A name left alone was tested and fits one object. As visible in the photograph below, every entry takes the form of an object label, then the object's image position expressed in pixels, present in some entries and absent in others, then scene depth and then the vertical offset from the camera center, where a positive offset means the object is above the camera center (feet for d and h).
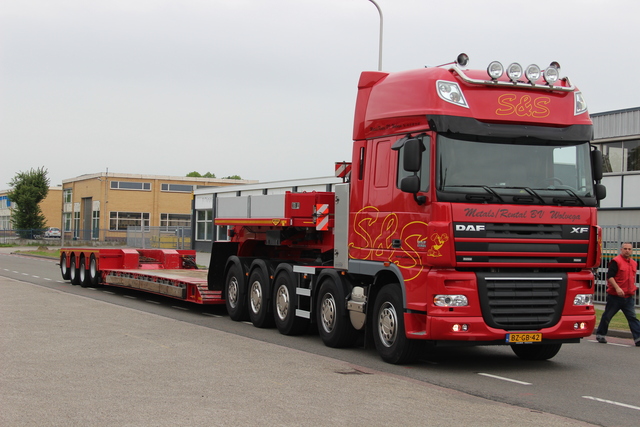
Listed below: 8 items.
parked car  263.00 +2.05
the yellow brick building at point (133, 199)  251.39 +12.94
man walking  42.63 -2.20
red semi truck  31.60 +1.29
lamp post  78.07 +18.95
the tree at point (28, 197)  242.37 +12.51
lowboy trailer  57.06 -2.68
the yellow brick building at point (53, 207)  363.15 +14.37
